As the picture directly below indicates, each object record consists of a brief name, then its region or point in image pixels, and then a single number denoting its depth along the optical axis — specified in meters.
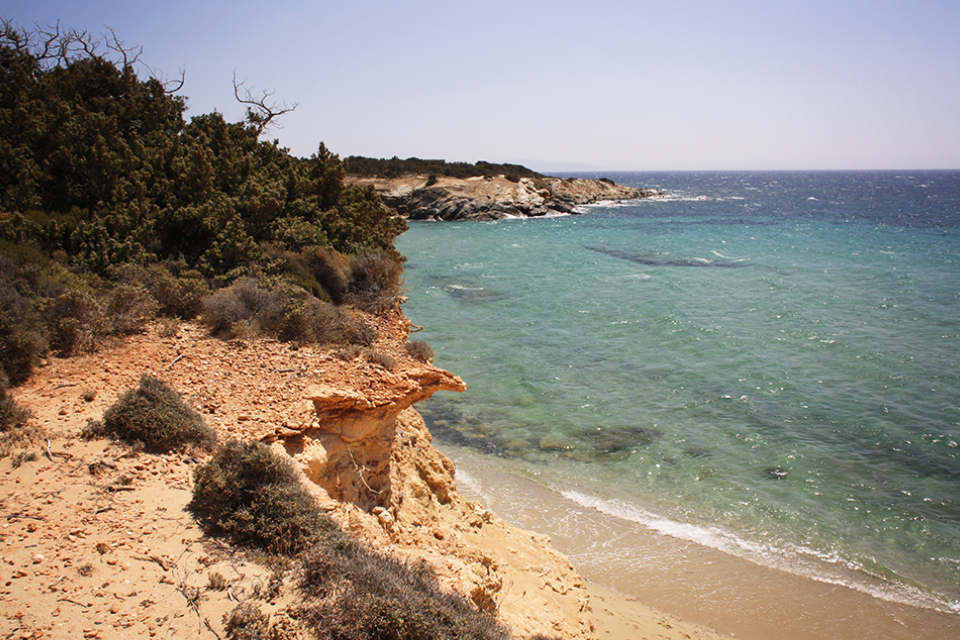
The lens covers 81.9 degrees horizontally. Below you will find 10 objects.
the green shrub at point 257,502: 4.66
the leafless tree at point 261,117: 17.22
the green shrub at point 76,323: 7.29
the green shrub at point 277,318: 8.52
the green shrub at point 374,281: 10.64
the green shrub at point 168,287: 9.04
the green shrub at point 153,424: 5.67
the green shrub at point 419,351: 8.75
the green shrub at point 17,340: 6.40
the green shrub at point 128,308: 8.03
